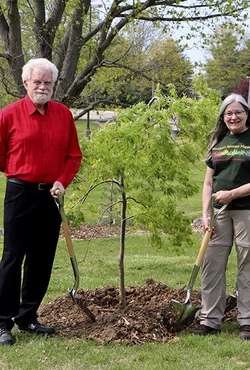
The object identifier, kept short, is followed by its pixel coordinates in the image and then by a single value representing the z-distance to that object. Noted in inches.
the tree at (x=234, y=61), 1327.5
